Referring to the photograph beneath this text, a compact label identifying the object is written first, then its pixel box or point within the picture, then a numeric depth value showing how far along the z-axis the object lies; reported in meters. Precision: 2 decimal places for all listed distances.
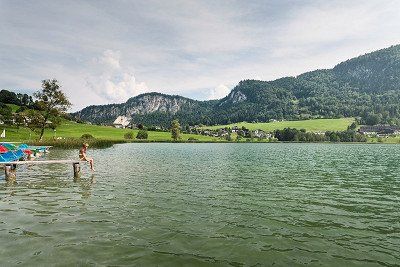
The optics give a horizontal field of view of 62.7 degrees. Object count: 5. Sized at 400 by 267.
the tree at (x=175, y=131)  194.85
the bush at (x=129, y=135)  176.45
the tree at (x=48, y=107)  89.69
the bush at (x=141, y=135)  185.88
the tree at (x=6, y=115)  143.50
